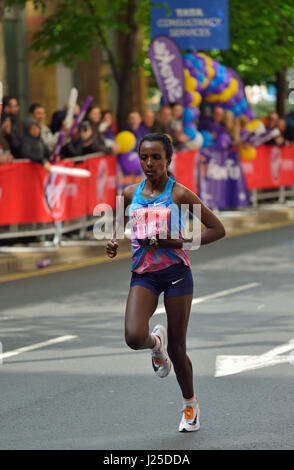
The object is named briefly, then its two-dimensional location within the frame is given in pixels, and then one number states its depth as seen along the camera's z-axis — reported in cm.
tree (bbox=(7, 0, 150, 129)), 2275
